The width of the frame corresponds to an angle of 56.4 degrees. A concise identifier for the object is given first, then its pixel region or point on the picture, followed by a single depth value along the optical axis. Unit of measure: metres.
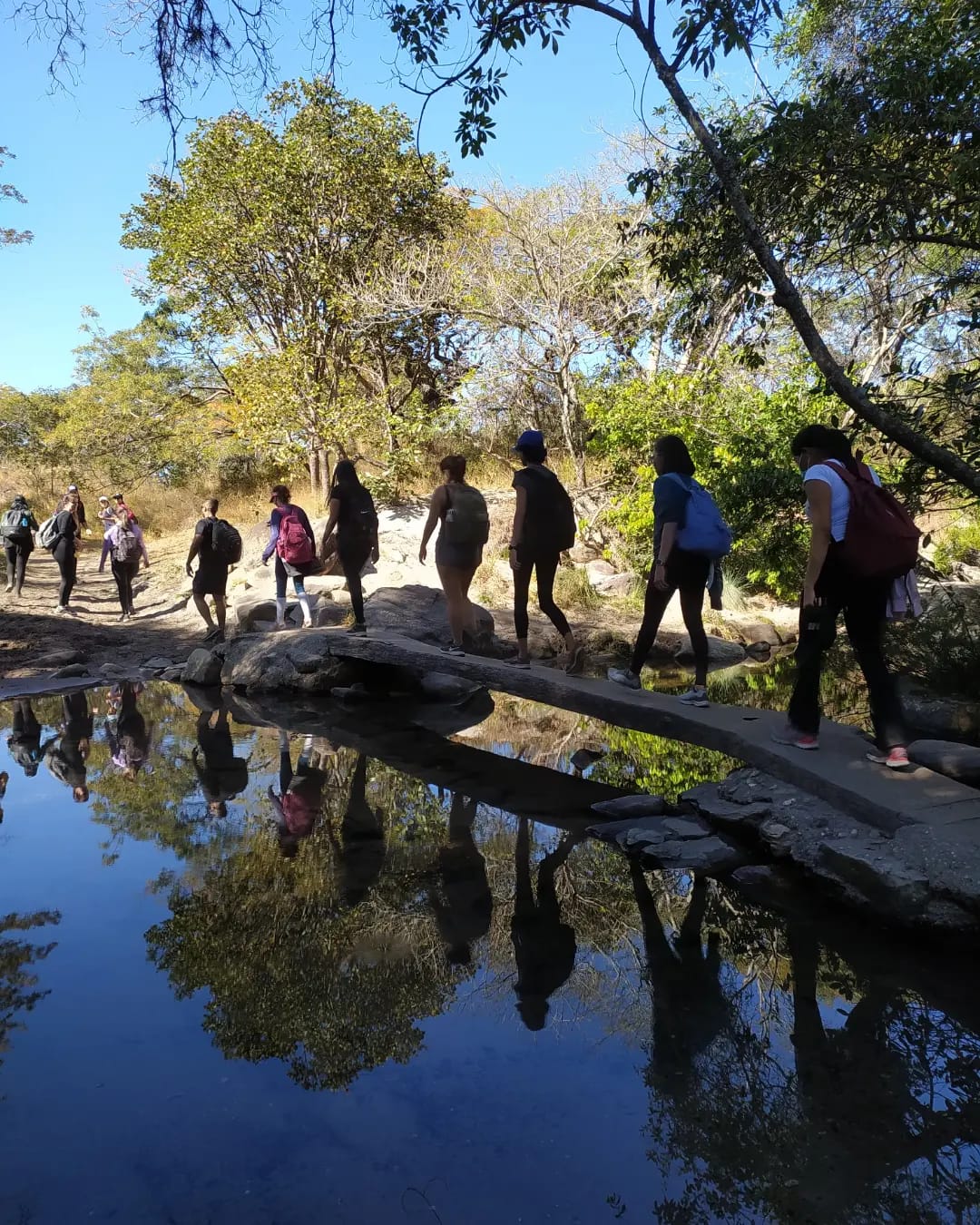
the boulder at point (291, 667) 10.27
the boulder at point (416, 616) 11.81
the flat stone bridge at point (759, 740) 4.63
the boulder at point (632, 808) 5.93
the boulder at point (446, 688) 10.26
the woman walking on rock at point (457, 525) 7.93
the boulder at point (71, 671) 10.95
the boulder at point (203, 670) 10.92
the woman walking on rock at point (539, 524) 7.06
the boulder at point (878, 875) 4.13
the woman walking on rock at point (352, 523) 9.00
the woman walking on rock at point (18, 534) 15.09
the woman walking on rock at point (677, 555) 6.38
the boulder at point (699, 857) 5.11
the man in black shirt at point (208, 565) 11.32
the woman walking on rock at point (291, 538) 11.31
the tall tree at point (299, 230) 18.89
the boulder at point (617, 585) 16.45
